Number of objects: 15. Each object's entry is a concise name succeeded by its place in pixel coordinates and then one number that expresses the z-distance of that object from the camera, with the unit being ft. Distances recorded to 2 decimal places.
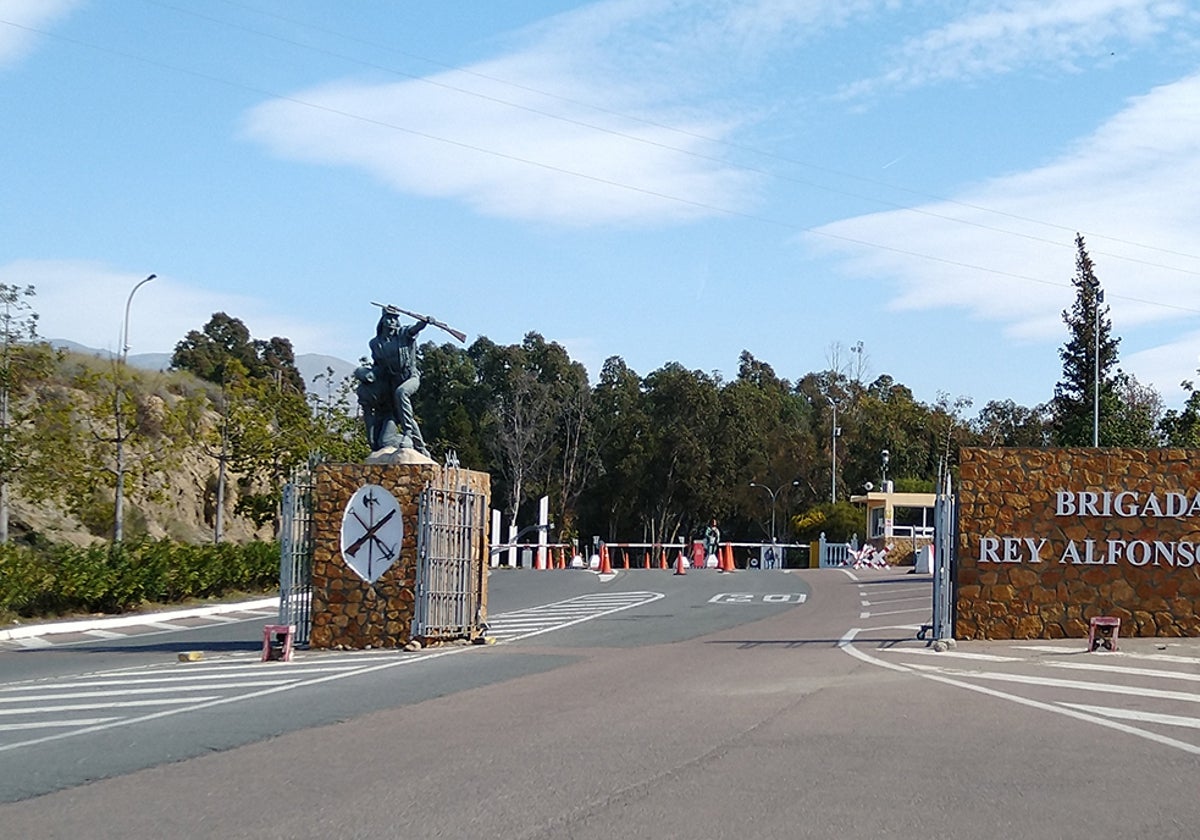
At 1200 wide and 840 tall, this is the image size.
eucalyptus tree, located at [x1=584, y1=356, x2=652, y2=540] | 263.90
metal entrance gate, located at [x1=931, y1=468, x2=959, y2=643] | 63.77
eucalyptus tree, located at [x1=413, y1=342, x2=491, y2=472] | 264.31
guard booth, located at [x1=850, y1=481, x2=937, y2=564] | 177.93
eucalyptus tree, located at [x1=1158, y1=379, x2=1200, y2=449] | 159.43
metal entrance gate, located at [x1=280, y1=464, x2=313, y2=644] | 64.95
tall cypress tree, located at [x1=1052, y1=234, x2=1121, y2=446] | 159.53
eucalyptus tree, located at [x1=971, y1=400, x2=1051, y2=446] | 281.54
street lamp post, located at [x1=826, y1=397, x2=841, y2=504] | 261.24
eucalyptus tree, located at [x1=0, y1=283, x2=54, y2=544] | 102.58
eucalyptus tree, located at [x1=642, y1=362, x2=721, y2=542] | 259.19
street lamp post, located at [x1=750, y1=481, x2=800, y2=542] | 277.23
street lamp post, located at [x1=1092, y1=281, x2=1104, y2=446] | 150.42
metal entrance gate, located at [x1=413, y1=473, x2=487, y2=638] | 64.85
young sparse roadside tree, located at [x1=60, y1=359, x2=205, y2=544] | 112.78
